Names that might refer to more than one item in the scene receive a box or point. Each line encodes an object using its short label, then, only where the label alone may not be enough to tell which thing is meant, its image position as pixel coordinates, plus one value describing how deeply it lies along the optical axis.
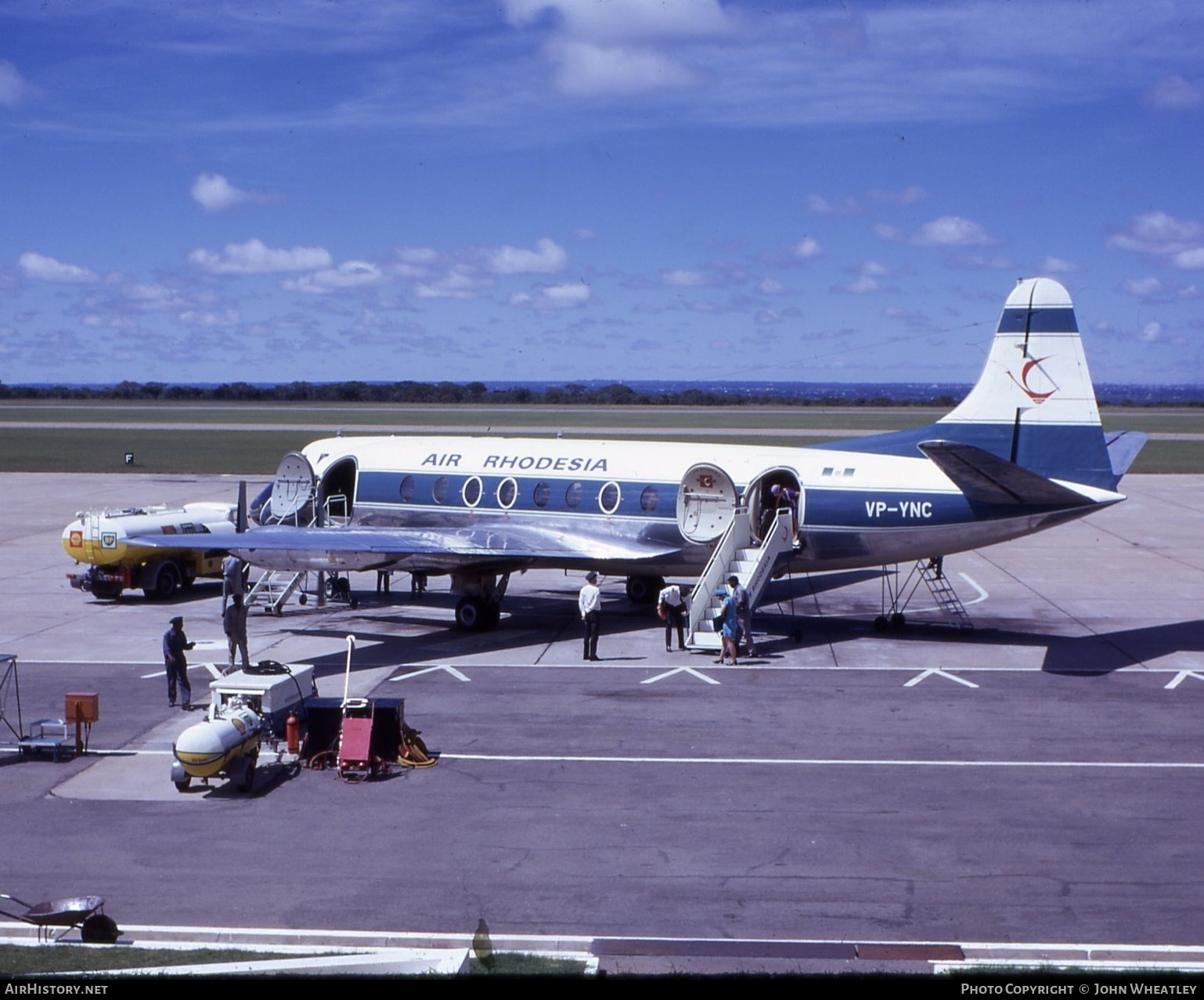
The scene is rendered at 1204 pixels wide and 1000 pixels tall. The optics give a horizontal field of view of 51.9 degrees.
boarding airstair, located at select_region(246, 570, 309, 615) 30.72
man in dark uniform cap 21.05
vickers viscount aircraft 25.64
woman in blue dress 25.19
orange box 18.42
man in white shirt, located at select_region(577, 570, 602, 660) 24.95
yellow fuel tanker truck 31.45
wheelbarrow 11.75
